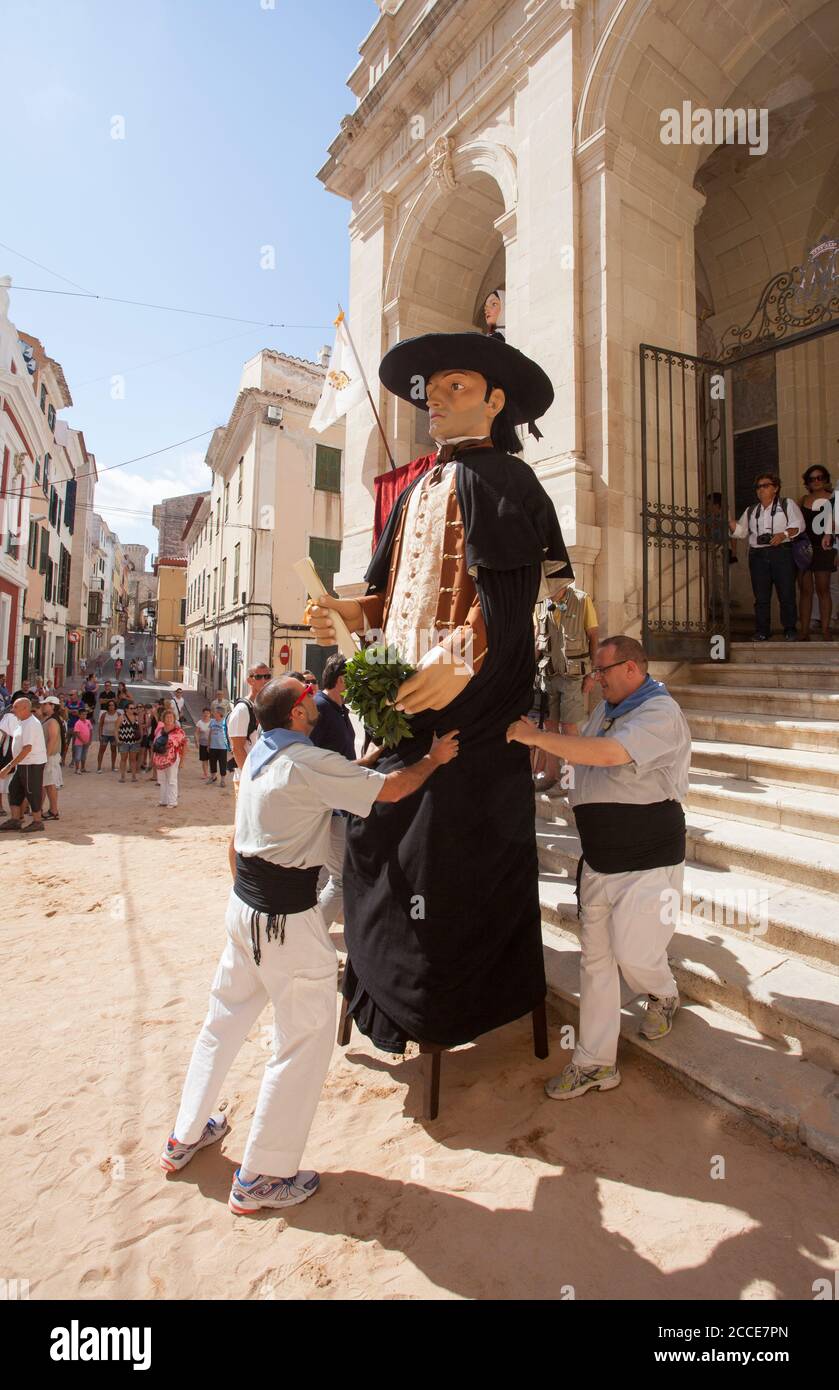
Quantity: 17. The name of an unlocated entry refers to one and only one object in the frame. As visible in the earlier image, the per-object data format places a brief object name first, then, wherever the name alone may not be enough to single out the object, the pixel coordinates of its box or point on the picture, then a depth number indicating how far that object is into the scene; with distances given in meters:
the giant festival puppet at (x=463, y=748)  2.59
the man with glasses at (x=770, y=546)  6.87
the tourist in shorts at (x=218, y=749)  13.77
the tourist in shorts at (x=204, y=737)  14.57
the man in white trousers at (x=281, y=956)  2.27
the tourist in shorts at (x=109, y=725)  15.32
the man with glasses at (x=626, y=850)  2.62
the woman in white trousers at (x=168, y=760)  10.68
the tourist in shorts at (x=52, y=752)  9.57
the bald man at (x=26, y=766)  8.73
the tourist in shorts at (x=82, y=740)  14.55
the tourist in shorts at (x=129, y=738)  13.70
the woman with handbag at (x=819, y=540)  6.92
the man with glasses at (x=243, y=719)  5.51
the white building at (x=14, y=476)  17.38
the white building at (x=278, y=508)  21.73
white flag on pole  7.34
